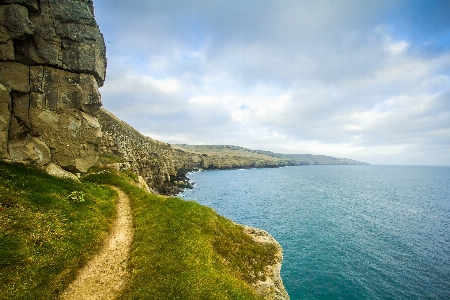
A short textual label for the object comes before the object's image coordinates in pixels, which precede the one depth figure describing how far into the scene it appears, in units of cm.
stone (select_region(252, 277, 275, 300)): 1763
